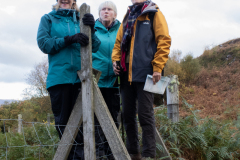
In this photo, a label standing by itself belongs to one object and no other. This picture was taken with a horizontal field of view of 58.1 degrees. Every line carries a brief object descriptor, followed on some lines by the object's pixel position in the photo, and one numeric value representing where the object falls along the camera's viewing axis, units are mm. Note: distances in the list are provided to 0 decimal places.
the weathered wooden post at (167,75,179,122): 3869
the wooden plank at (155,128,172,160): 3041
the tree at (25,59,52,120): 13789
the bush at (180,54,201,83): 12867
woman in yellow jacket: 2479
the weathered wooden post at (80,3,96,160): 2105
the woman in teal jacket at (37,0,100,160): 2383
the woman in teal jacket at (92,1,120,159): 2907
